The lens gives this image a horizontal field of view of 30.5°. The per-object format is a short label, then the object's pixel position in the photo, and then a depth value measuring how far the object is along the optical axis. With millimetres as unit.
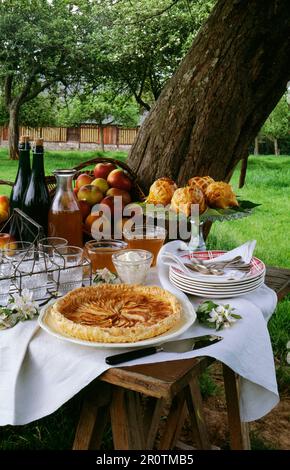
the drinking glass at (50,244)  1576
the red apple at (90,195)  2123
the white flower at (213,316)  1311
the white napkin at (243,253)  1664
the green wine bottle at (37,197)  1865
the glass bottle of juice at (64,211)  1806
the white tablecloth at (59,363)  1148
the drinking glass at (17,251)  1480
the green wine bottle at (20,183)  1871
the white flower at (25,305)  1325
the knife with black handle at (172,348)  1134
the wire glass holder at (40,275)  1446
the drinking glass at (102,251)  1702
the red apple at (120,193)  2189
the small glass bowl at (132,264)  1550
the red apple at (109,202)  2076
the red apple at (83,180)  2270
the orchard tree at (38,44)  11898
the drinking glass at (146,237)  1782
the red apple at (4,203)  1954
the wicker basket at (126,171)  2259
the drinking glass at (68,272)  1527
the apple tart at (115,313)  1177
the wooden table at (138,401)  1072
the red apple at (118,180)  2258
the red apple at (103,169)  2330
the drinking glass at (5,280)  1425
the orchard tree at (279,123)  12586
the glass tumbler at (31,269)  1454
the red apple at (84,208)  2078
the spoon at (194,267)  1553
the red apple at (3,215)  1944
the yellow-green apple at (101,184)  2225
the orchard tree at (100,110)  13530
